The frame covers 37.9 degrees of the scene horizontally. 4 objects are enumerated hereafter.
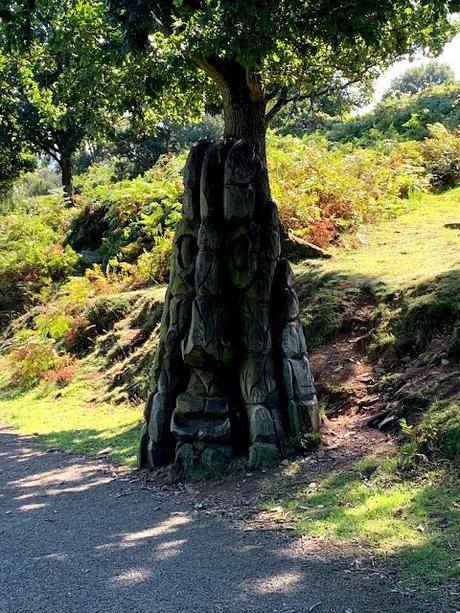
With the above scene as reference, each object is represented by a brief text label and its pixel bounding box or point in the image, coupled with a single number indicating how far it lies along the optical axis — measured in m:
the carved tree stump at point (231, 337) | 6.73
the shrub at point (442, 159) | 16.61
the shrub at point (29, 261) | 20.14
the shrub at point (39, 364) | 13.55
